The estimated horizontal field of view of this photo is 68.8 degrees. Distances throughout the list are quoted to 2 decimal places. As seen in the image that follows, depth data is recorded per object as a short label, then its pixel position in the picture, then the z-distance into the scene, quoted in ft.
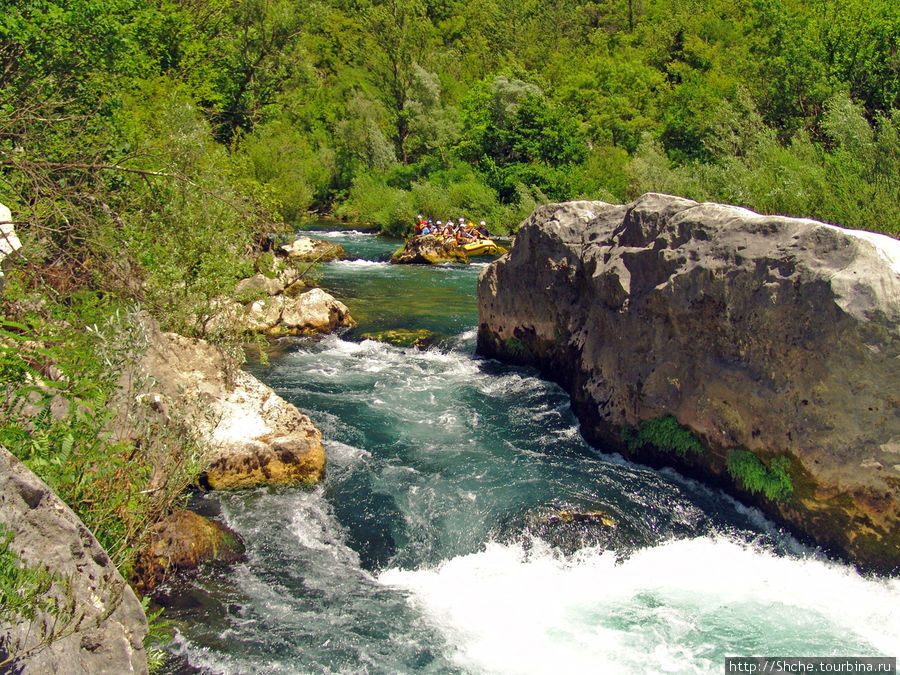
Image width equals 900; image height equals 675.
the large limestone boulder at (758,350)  19.74
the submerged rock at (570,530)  21.99
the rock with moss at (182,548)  18.26
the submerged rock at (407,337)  45.70
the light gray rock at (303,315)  46.75
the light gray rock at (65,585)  9.36
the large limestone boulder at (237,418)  24.08
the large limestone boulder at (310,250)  72.95
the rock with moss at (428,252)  79.46
